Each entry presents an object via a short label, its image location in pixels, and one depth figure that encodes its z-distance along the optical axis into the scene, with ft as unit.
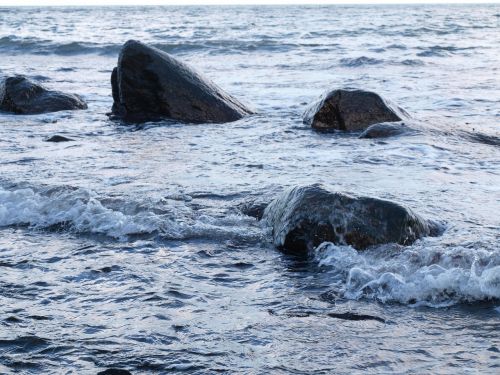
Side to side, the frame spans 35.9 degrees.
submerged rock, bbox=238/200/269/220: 19.65
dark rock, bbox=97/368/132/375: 11.23
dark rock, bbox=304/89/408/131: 32.04
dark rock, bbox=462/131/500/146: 29.12
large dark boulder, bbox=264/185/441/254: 16.67
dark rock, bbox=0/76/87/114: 38.88
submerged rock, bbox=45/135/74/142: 30.38
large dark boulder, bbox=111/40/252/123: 34.73
